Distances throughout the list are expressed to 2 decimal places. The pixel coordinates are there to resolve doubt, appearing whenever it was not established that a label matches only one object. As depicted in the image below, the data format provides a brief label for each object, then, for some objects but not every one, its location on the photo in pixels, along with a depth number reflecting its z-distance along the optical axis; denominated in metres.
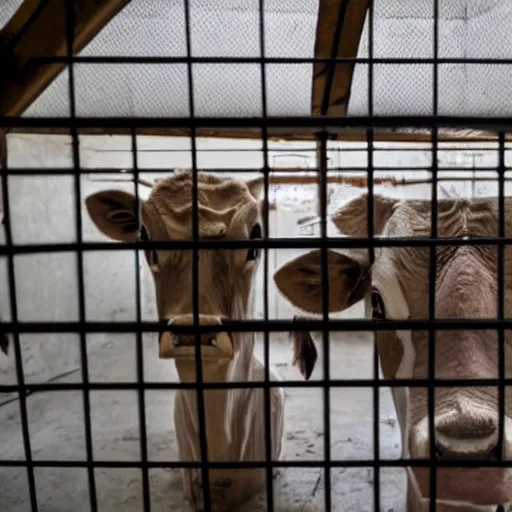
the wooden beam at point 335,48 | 2.34
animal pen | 1.08
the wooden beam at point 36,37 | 1.60
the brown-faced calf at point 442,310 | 1.32
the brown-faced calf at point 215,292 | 2.44
